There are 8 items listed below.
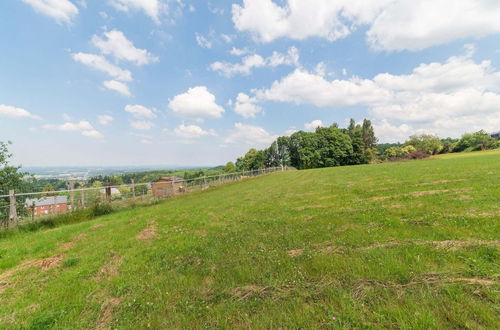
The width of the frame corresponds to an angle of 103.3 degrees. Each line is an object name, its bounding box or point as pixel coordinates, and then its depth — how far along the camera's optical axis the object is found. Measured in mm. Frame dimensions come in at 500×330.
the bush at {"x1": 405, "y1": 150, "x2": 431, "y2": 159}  48294
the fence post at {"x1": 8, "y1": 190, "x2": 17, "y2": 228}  8196
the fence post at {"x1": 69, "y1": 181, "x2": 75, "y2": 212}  10508
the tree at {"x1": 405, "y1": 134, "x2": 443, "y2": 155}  70000
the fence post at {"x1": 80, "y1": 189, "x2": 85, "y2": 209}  10984
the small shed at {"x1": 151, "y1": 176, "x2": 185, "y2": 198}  16797
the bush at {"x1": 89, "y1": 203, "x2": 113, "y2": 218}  10852
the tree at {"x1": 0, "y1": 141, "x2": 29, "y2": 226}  11102
